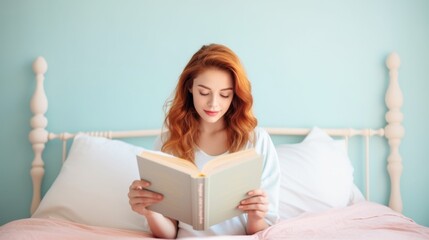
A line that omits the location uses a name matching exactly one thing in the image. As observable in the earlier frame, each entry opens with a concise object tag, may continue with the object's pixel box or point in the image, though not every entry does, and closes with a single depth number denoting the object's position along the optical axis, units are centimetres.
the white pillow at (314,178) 188
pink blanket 132
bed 144
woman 134
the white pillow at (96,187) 169
